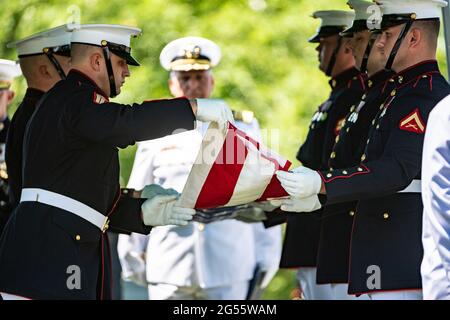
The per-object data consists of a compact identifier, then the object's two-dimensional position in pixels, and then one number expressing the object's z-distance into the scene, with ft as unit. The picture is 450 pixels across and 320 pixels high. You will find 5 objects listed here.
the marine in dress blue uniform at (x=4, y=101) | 53.01
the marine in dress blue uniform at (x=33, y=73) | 44.93
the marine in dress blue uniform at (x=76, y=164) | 38.50
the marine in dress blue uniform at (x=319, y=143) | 49.44
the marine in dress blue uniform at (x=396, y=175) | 39.40
